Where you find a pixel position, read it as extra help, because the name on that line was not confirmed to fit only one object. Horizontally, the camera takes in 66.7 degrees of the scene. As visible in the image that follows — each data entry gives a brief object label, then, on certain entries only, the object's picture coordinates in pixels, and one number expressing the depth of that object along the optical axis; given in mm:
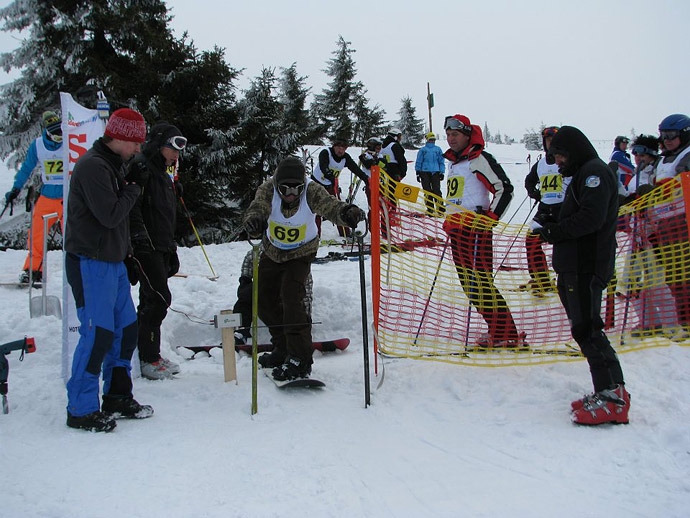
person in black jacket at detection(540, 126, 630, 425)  3234
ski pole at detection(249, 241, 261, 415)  3527
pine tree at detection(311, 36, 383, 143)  33062
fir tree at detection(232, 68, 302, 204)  13562
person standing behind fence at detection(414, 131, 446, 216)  13414
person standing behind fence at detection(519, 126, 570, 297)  5035
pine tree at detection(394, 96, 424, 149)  38406
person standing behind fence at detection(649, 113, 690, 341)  4570
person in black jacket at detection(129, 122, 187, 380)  4262
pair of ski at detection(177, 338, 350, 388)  5250
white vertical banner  4020
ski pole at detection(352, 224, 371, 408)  3596
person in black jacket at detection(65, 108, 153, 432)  3232
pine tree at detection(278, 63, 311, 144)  30141
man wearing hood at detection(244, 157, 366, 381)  4125
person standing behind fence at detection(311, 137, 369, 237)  9844
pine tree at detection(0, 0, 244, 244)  12789
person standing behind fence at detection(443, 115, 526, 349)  4477
